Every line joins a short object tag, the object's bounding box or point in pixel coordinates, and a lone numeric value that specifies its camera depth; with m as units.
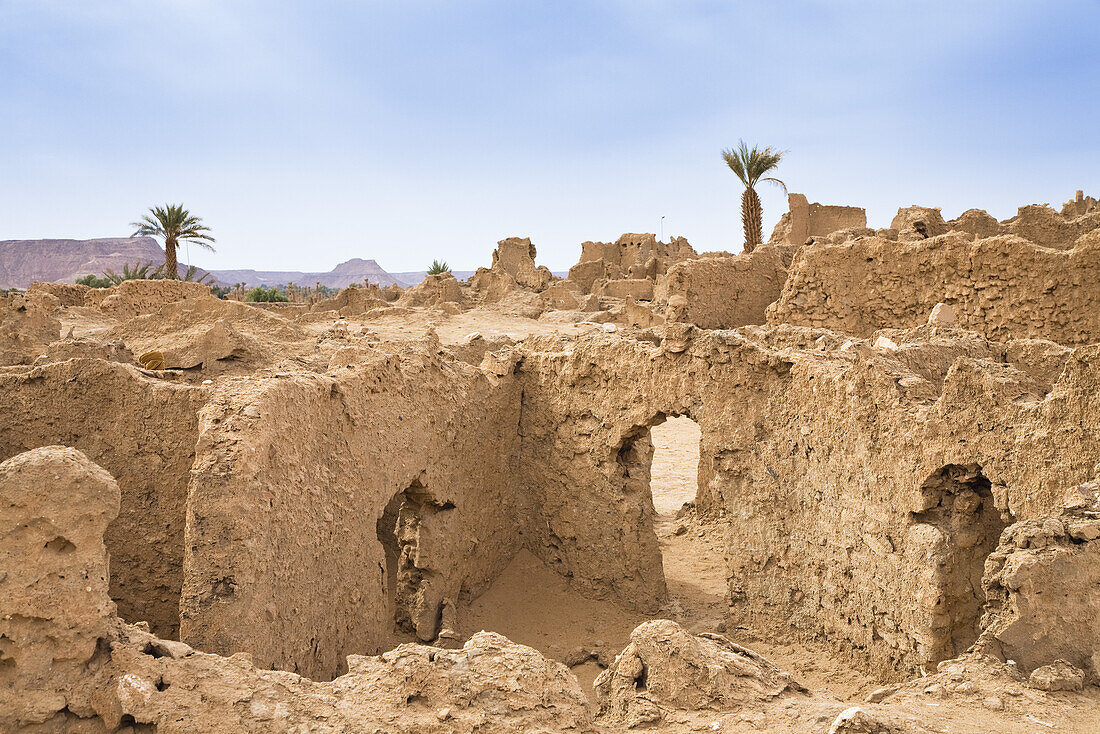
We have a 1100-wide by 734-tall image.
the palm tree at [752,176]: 24.83
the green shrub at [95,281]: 45.84
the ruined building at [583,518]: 3.31
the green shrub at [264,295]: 45.41
